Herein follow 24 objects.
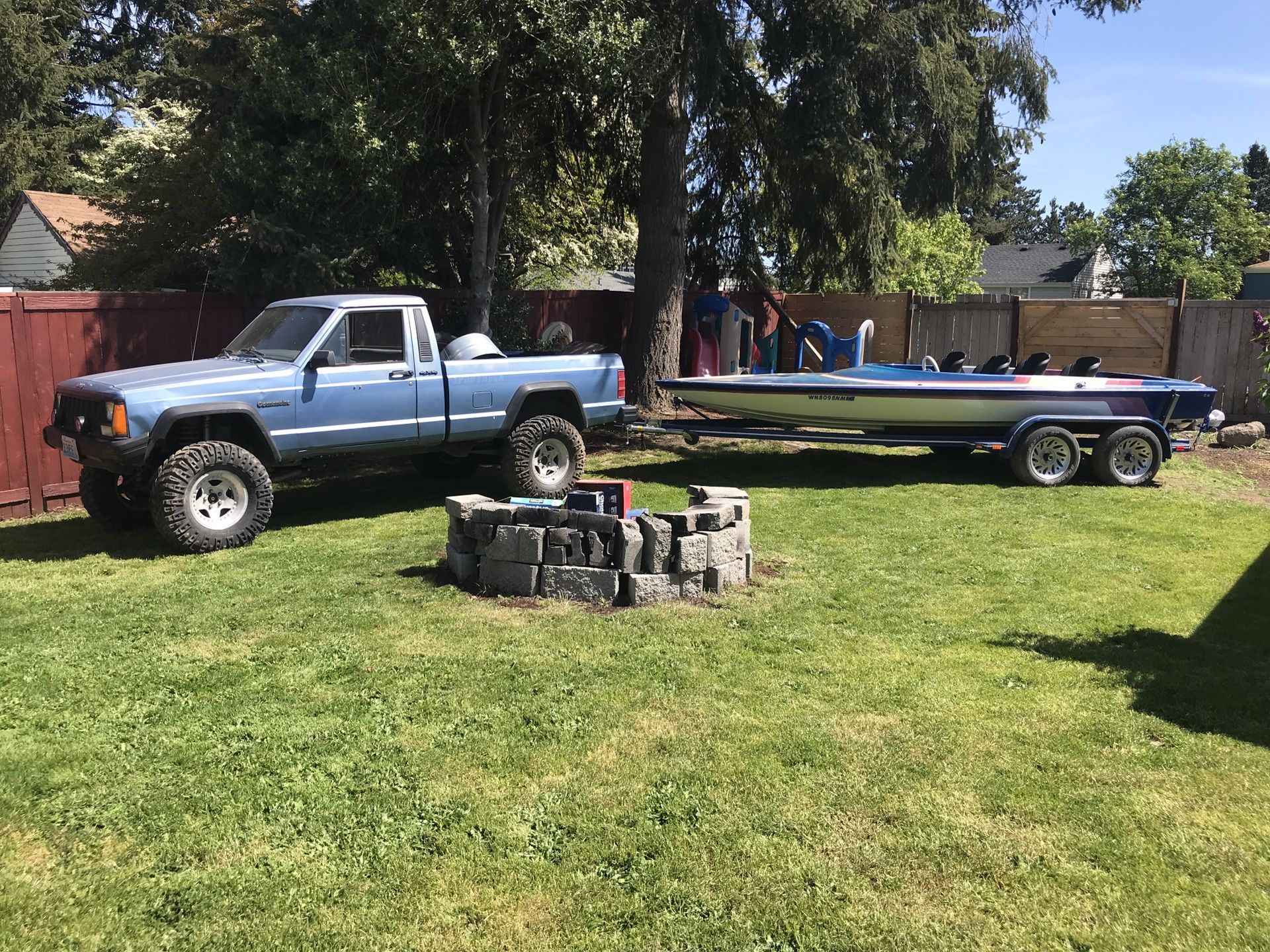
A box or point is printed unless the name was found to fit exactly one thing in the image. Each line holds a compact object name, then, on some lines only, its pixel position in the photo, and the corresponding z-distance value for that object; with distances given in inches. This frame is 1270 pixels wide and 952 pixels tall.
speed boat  402.3
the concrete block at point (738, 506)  255.8
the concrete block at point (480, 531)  247.1
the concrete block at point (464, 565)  253.8
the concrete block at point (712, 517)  242.8
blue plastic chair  589.6
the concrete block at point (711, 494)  268.3
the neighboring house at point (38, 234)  867.4
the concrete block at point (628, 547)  235.9
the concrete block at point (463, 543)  253.8
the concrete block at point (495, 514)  243.9
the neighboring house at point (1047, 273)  1569.9
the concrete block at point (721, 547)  245.0
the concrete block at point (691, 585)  244.4
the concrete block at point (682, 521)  240.7
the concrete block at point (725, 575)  247.8
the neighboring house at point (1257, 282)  1243.2
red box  253.9
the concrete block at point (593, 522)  236.4
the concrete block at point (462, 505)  248.7
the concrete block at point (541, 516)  240.4
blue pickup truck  281.3
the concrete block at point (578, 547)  240.2
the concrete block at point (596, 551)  239.0
